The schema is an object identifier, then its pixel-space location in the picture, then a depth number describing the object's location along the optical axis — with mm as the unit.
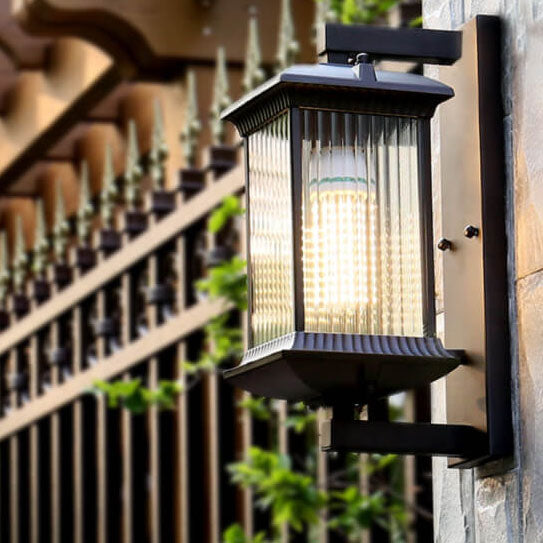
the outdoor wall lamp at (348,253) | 4164
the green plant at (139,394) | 9582
